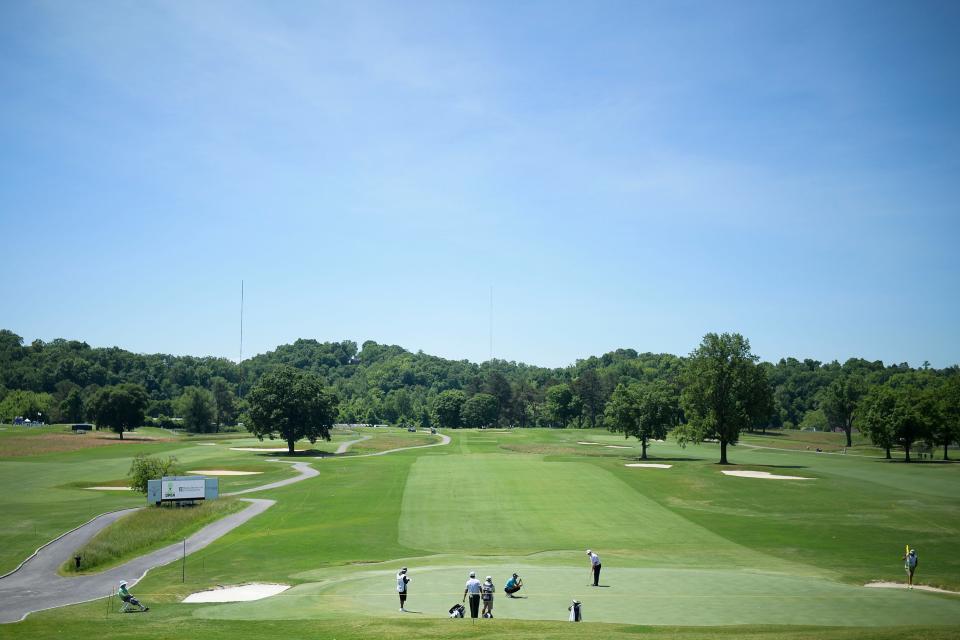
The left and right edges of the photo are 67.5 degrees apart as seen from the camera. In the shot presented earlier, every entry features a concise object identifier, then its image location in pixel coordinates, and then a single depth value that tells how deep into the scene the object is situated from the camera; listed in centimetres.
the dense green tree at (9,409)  19625
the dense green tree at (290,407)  11475
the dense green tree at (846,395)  16088
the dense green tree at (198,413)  18438
